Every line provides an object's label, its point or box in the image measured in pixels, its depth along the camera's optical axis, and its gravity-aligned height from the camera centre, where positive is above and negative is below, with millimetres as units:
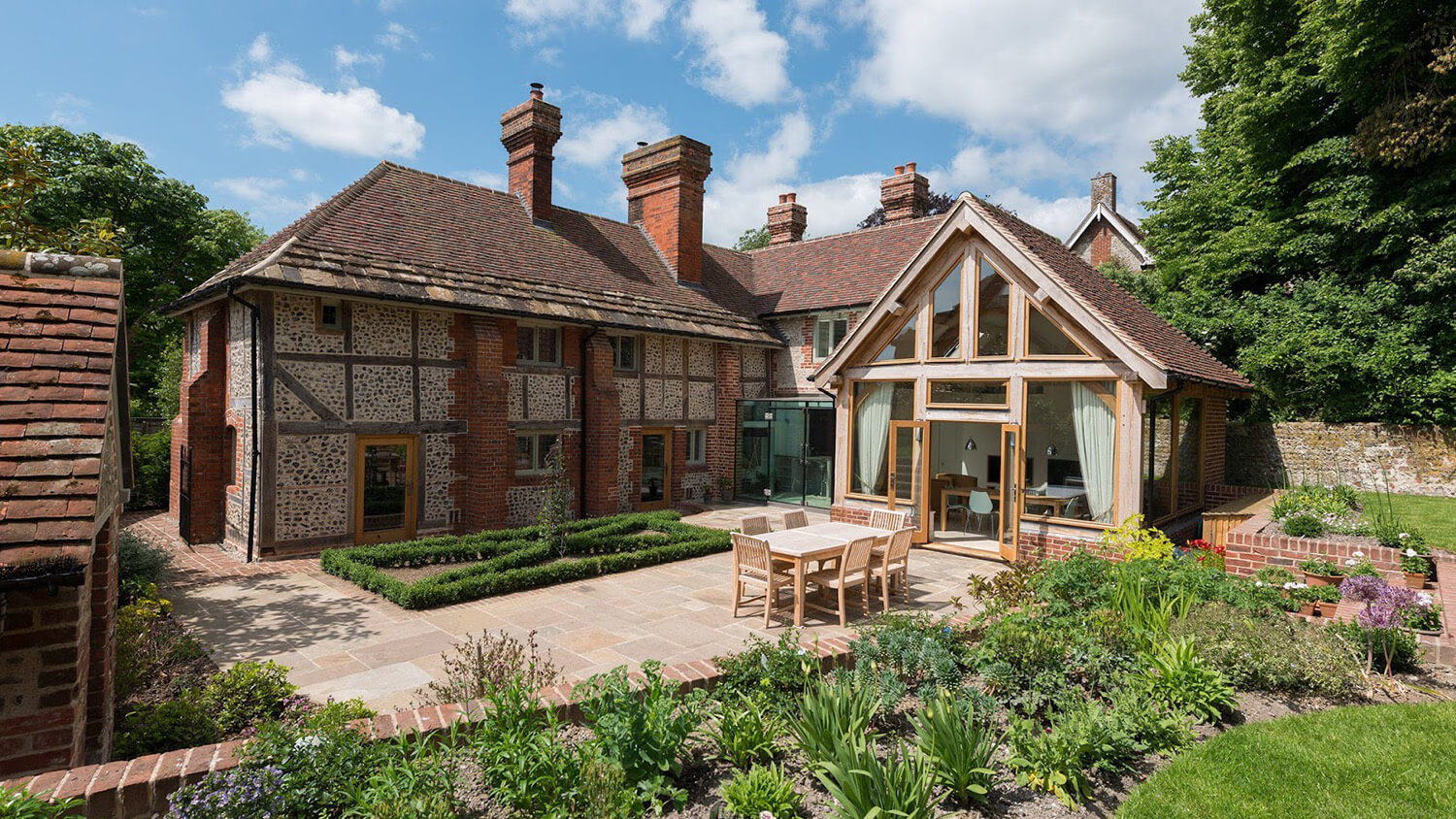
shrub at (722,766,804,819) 3627 -1986
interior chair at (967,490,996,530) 12688 -1591
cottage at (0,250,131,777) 3238 -496
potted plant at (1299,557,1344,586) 8203 -1764
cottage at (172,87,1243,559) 12359 +1057
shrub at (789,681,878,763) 4070 -1824
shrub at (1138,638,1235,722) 5062 -1941
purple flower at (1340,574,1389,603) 6121 -1457
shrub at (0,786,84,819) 2723 -1584
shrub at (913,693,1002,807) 3912 -1914
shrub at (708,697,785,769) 4230 -1962
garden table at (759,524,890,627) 7996 -1572
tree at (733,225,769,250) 49250 +12389
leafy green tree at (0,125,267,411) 24000 +6781
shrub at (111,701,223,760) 4516 -2163
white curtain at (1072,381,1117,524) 10844 -372
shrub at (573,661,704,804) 3838 -1798
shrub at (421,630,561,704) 5293 -2093
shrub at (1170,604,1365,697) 5500 -1878
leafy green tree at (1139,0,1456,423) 15227 +5097
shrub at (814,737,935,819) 3500 -1896
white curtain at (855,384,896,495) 13297 -351
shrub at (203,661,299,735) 5098 -2175
